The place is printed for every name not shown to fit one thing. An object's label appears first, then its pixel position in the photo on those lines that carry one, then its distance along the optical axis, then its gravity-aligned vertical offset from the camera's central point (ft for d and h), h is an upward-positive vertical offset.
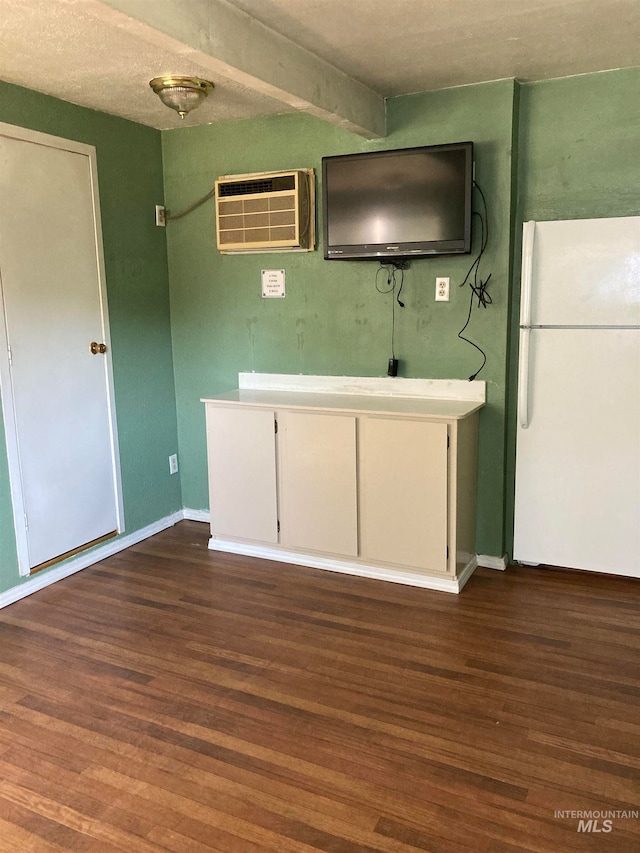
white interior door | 10.83 -0.59
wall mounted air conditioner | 12.19 +1.77
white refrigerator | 10.50 -1.46
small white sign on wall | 13.04 +0.49
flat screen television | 10.62 +1.67
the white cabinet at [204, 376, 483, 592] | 10.82 -2.95
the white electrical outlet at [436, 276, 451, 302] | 11.57 +0.29
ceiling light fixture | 10.04 +3.26
